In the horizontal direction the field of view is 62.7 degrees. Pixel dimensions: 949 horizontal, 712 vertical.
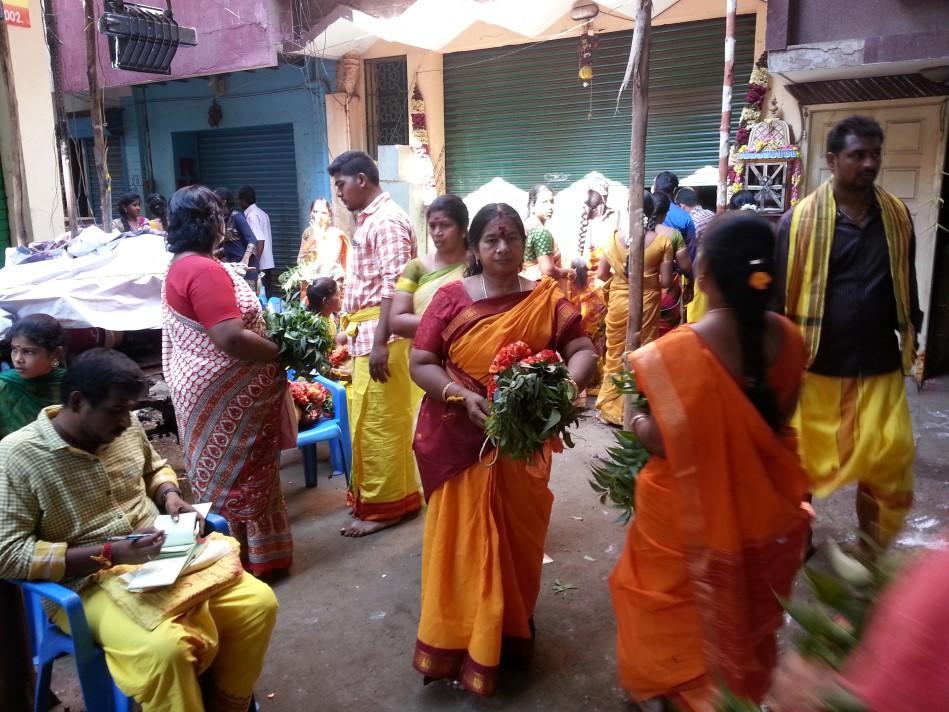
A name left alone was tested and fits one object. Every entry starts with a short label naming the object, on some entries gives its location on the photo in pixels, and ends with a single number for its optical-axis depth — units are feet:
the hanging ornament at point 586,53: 30.07
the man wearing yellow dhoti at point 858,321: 11.56
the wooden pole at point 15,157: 27.53
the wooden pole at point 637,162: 15.12
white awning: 27.68
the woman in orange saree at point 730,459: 7.51
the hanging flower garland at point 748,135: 25.27
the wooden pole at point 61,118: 28.32
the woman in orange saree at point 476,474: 10.21
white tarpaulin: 16.06
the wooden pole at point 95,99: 26.09
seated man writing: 8.20
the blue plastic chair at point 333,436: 17.33
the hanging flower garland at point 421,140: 35.40
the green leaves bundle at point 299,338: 13.21
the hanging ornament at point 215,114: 44.42
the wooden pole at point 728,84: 17.70
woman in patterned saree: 12.04
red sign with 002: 27.63
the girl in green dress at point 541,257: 22.63
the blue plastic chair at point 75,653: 8.38
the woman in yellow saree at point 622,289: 20.99
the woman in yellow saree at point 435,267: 13.55
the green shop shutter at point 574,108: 27.89
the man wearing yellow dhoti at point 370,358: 15.29
